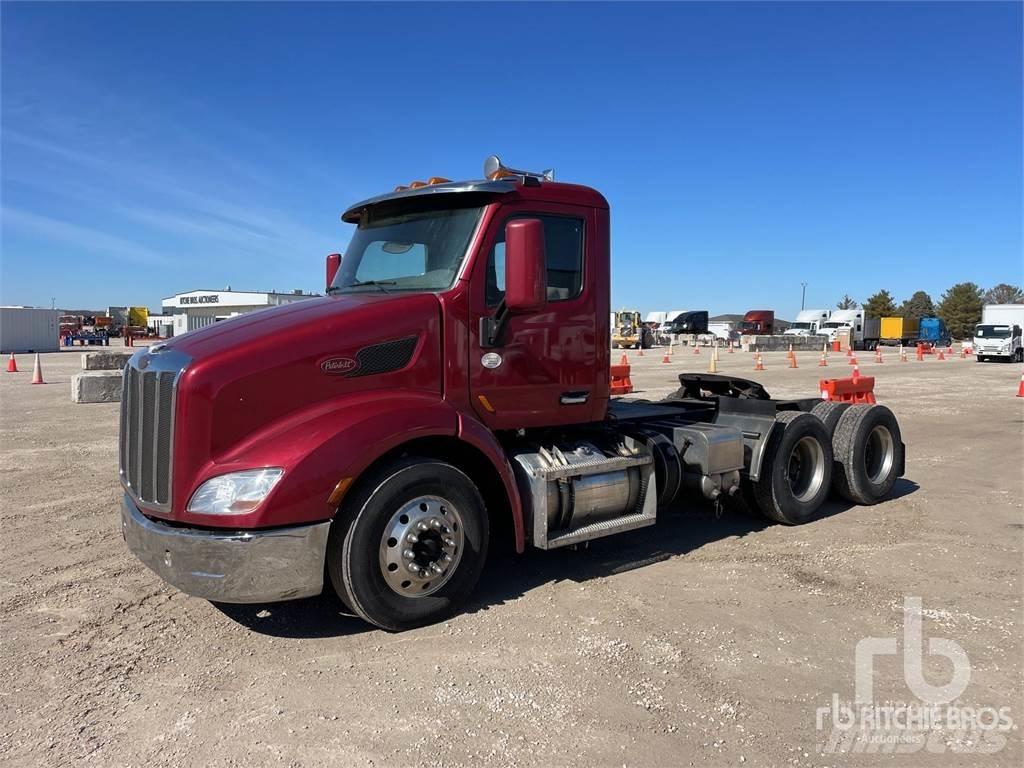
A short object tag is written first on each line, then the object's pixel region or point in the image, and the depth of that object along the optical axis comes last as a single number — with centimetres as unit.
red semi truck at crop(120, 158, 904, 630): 371
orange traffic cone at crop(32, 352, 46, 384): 1961
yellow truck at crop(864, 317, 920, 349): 5909
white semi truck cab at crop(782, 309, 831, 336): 5989
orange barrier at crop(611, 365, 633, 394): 1376
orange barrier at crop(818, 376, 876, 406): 843
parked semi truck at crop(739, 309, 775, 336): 6334
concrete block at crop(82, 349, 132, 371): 1810
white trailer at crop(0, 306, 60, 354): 3981
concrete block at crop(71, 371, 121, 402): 1482
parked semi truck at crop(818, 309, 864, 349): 5569
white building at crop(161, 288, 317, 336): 6681
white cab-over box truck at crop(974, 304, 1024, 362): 3572
